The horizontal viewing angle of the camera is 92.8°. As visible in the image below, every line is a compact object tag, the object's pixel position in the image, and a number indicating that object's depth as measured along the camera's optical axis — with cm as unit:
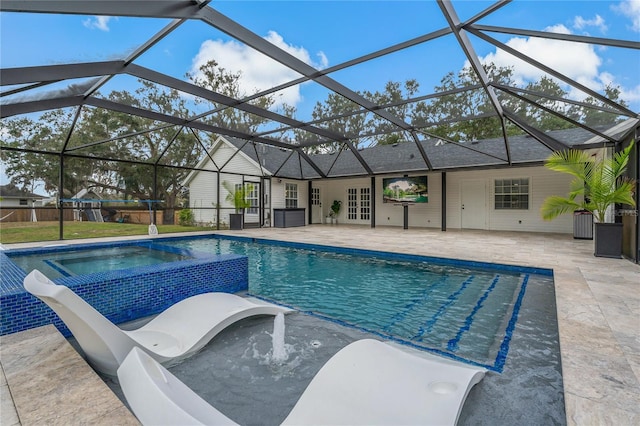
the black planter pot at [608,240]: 559
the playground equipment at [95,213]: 974
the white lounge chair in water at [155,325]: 177
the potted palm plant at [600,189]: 536
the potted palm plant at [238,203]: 1195
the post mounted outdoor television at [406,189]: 1241
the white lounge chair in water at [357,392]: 104
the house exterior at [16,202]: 920
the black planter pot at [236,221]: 1193
